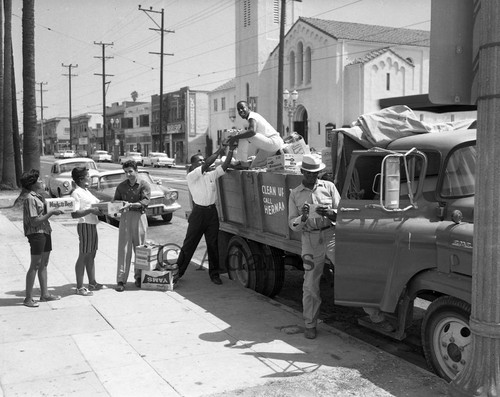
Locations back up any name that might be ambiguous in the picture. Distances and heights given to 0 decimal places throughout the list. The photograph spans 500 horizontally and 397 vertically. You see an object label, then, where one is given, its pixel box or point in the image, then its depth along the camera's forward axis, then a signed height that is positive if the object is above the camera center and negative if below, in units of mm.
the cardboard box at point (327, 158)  6926 +8
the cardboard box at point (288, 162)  6996 -44
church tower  47531 +10514
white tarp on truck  5879 +335
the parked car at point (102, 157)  73312 +72
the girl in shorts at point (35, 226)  6668 -824
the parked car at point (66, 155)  75731 +323
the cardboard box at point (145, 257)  7793 -1361
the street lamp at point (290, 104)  33359 +3372
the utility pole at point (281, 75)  27781 +4087
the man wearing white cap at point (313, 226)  5824 -702
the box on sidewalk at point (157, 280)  7824 -1687
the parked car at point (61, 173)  20312 -596
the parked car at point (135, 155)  57084 +232
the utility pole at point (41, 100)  110188 +11761
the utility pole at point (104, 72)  67062 +10171
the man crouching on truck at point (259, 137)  7918 +304
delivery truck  4617 -649
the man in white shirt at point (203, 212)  8047 -773
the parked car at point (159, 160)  53250 -213
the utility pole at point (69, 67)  89000 +14127
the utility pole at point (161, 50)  50406 +9660
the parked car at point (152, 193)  14953 -933
